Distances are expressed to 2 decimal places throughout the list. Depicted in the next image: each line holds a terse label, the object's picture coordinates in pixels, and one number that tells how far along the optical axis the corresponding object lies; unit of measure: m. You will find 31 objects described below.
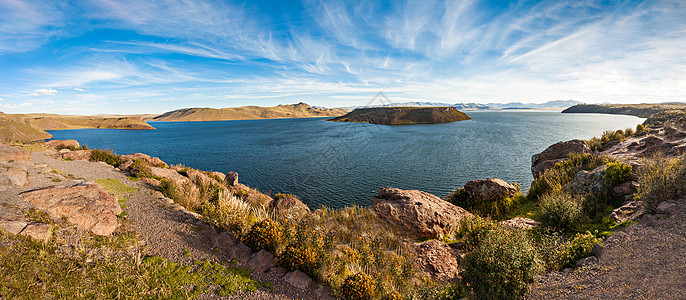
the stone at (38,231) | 6.12
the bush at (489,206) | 13.90
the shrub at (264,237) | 7.41
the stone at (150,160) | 18.91
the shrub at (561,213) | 9.49
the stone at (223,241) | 7.45
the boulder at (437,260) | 8.05
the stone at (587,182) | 11.55
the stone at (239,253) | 7.00
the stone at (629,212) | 8.32
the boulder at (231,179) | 18.55
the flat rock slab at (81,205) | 7.32
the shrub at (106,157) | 18.27
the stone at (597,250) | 6.65
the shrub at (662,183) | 8.02
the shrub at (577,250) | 6.81
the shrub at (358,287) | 5.91
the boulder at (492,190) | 14.45
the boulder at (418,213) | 11.49
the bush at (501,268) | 5.44
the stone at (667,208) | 7.41
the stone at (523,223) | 10.45
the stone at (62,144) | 22.67
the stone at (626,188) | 10.37
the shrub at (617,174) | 11.04
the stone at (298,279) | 6.34
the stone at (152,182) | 12.91
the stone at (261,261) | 6.77
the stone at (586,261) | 6.46
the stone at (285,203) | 14.37
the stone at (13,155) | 13.77
